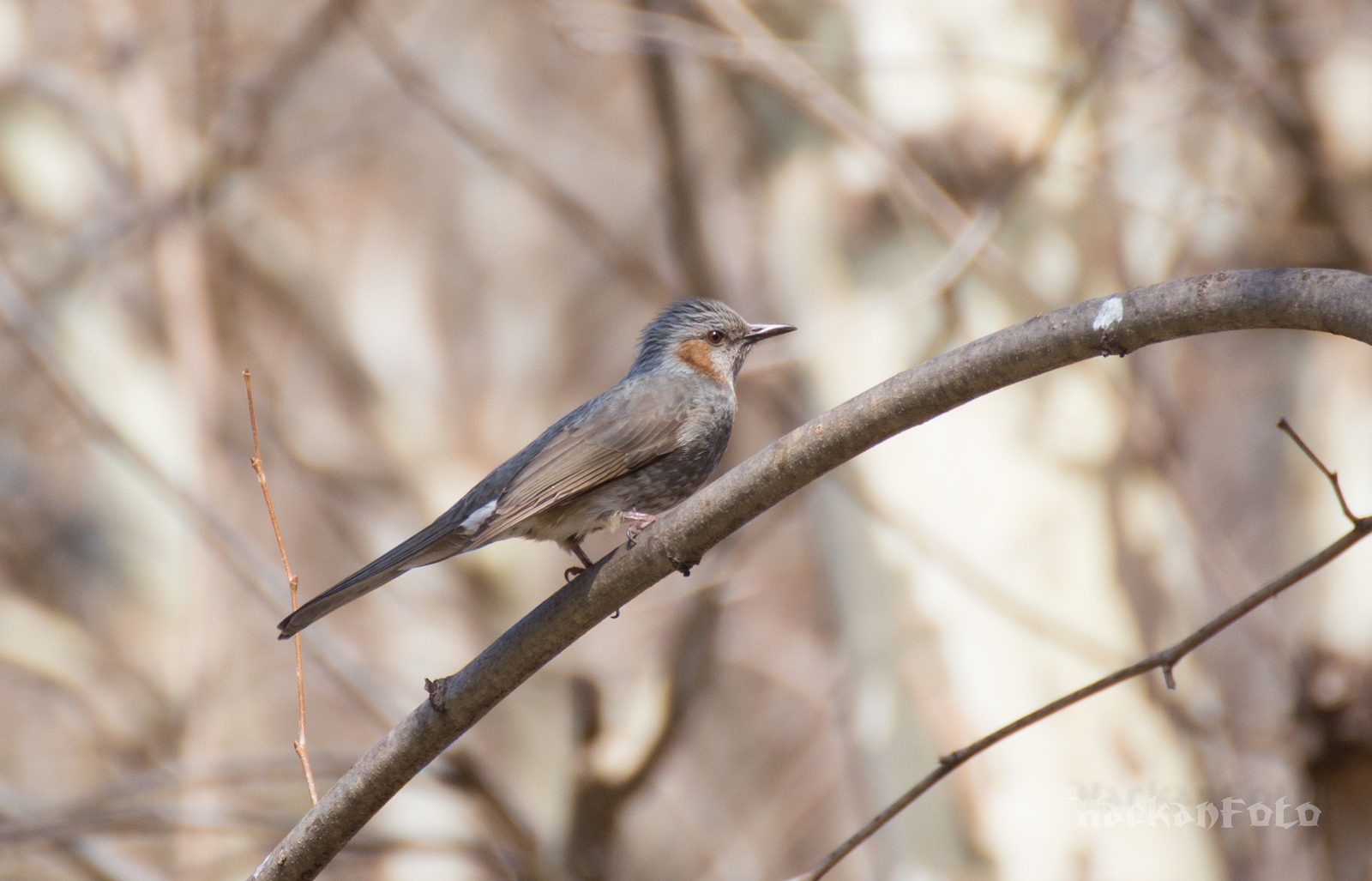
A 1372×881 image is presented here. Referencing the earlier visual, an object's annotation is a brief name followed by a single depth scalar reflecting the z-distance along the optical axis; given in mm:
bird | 6879
